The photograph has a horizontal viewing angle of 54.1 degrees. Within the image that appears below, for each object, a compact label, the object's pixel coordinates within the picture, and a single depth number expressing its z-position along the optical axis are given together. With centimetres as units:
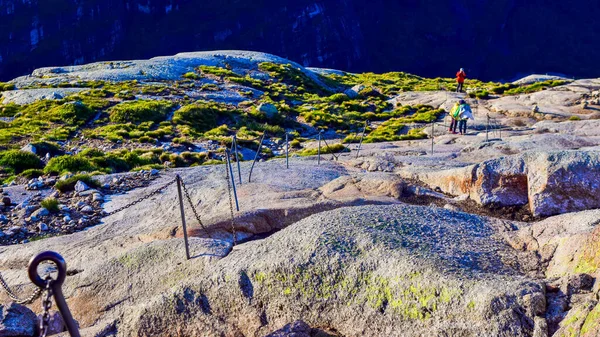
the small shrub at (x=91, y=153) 2965
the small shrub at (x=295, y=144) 3643
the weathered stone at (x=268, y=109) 4606
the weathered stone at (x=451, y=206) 1492
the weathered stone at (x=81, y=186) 2027
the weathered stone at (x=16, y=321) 885
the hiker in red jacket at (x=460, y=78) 5376
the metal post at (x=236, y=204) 1569
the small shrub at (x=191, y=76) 5892
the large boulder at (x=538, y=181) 1459
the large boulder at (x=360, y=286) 718
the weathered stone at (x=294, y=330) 774
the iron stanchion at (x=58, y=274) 584
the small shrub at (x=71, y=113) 4008
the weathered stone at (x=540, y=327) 666
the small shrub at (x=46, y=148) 2995
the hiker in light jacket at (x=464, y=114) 3328
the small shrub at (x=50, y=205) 1820
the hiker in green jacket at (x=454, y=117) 3378
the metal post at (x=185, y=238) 1068
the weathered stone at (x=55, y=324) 970
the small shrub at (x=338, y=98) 5918
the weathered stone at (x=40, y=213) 1792
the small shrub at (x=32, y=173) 2484
